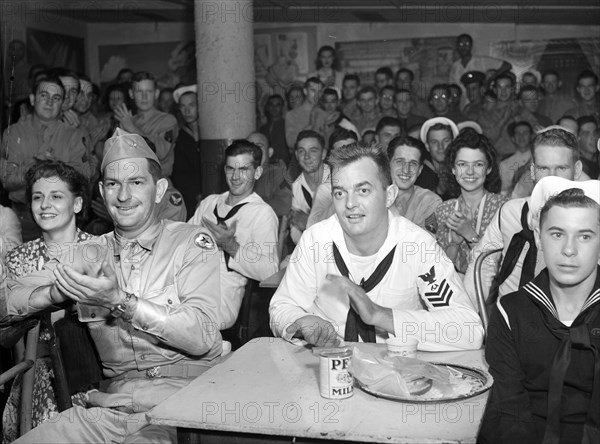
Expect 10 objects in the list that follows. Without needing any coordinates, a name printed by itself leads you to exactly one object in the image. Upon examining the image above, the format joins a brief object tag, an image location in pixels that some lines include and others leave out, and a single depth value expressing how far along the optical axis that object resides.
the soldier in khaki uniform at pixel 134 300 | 2.48
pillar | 6.42
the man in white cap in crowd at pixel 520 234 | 3.23
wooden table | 1.82
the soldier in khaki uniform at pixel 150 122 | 6.41
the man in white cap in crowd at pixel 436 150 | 5.17
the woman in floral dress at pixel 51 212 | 3.55
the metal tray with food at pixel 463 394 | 1.96
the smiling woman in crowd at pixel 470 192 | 4.26
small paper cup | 2.17
